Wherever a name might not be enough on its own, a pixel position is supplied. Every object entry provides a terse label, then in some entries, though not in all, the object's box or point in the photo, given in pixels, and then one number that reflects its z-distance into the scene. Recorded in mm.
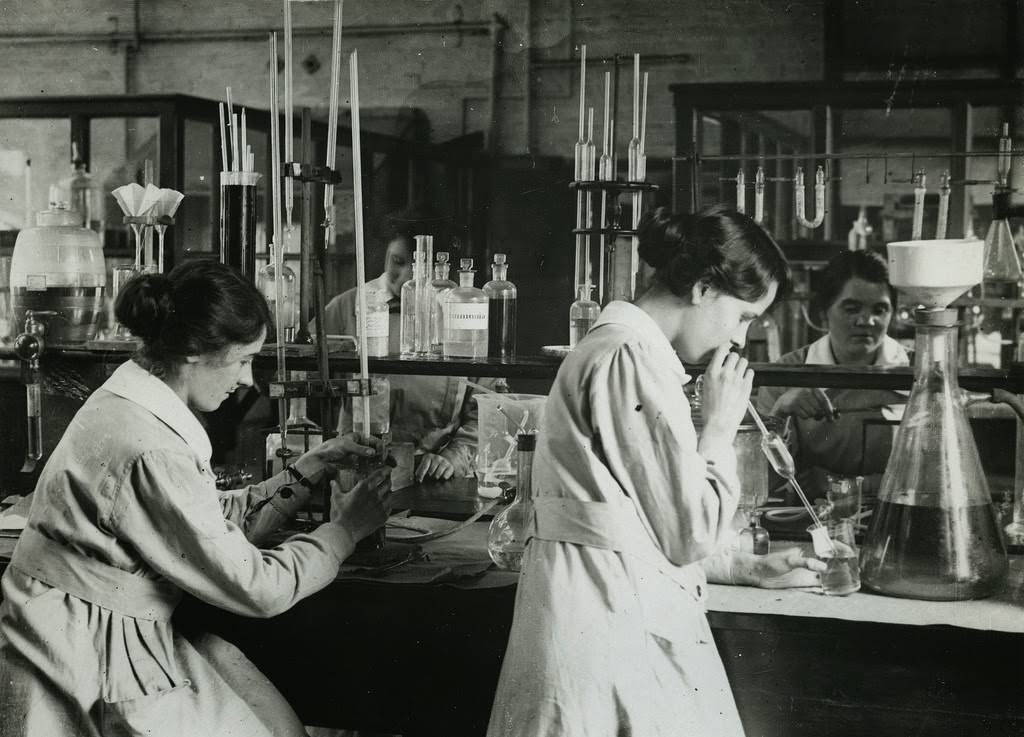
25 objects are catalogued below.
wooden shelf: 2141
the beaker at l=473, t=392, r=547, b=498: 2633
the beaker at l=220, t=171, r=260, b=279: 2492
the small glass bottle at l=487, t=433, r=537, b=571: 2162
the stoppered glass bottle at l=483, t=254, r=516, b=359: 2514
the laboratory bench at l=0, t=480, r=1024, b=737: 1848
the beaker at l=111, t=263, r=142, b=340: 2736
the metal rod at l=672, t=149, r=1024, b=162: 2499
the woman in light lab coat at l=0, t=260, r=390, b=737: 1807
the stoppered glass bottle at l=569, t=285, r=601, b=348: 2512
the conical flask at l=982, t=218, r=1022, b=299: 2564
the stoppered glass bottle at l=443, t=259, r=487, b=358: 2400
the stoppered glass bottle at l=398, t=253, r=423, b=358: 2617
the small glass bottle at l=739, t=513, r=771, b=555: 2139
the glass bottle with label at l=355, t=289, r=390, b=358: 2543
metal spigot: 2701
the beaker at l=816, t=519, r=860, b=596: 1974
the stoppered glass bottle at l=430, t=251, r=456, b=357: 2502
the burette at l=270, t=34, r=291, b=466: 2273
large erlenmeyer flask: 1911
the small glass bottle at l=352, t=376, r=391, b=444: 2273
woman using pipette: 1667
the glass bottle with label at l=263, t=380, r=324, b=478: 2348
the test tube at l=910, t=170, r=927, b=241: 2399
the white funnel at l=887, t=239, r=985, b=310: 1868
